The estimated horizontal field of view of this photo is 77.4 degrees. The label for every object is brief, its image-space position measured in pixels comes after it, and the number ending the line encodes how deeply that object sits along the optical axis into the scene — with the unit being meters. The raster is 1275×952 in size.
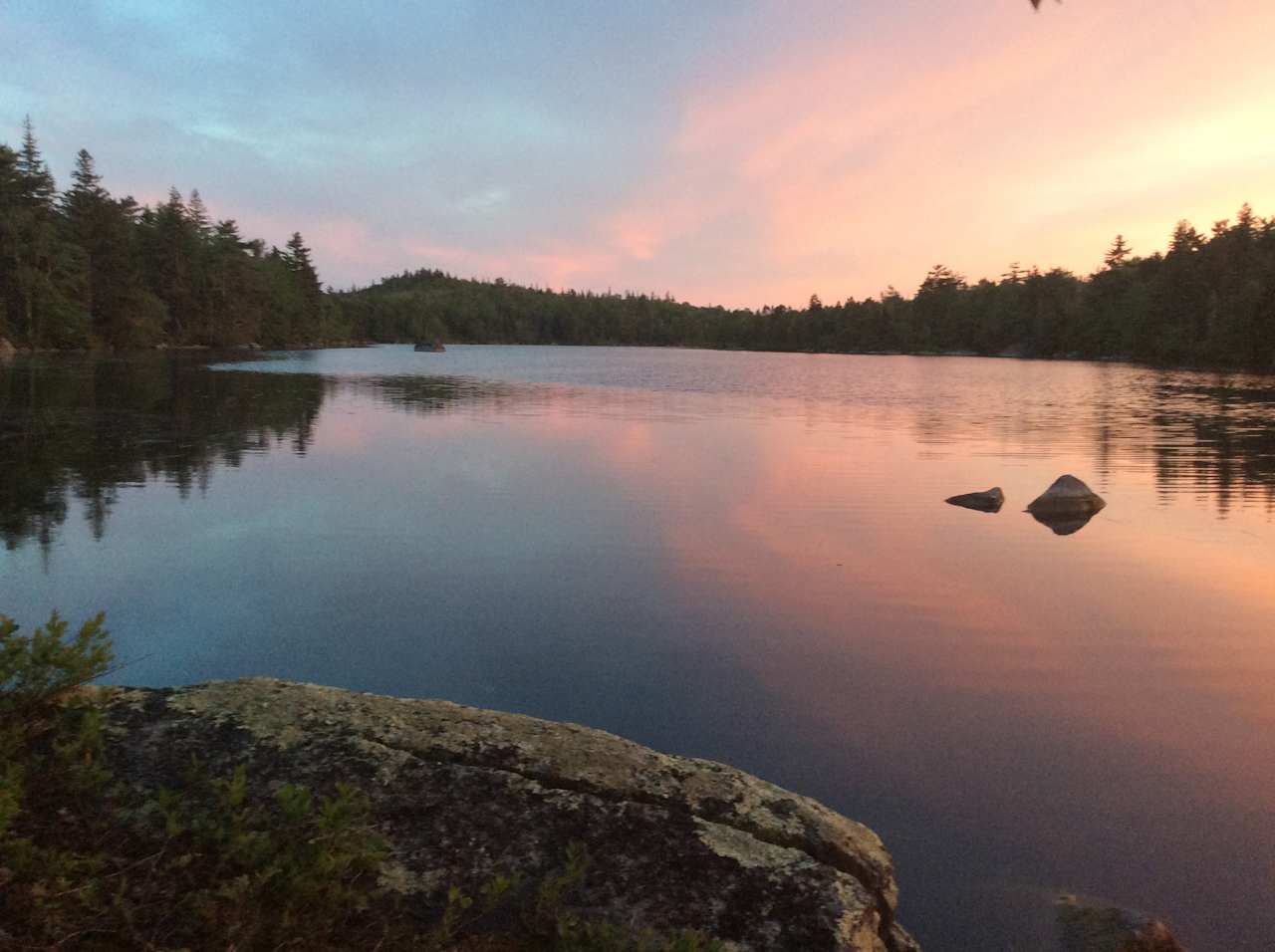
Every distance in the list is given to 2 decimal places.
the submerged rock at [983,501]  16.12
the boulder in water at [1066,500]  15.77
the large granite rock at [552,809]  2.98
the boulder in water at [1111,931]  4.29
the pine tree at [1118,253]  157.75
